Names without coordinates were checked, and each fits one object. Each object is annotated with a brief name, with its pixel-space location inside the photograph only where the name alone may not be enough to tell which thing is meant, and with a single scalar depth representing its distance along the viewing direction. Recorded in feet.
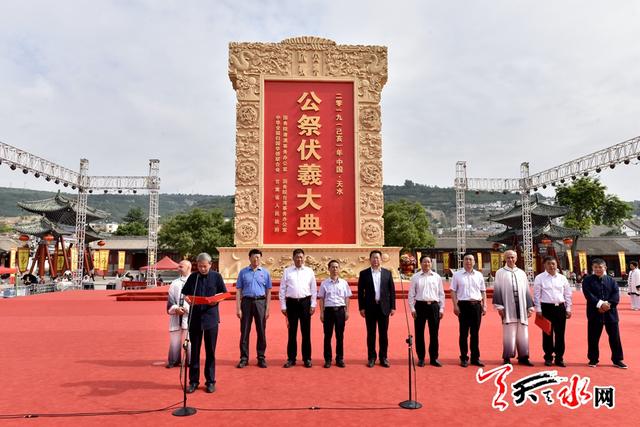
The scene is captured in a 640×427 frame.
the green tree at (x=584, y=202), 91.35
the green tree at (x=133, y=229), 124.77
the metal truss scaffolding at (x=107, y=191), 54.70
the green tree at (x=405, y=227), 84.38
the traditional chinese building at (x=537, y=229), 77.17
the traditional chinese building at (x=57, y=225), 73.00
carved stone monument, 39.40
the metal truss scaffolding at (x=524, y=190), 55.36
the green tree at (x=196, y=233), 88.53
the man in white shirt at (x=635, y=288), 30.86
